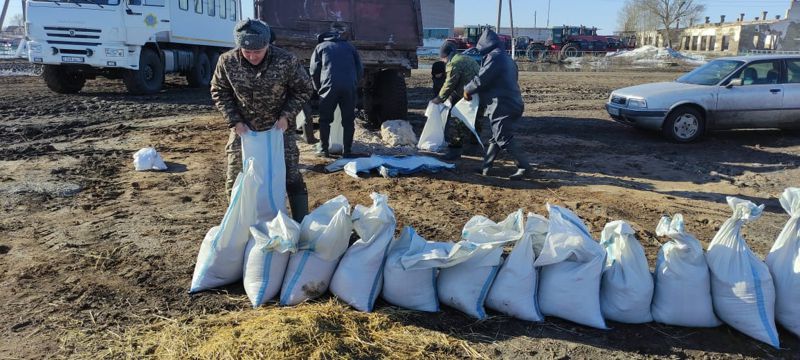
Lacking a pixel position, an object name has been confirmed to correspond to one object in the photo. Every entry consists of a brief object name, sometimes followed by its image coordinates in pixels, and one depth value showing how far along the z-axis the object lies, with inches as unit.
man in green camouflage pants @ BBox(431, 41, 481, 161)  276.9
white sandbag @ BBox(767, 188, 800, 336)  114.0
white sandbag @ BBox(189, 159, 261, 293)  124.0
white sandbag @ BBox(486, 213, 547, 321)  119.6
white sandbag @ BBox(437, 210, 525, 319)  119.7
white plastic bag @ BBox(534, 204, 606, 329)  117.6
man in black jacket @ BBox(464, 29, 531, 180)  235.9
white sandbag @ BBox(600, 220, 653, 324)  117.6
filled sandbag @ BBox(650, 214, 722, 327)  113.8
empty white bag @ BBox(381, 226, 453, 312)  121.2
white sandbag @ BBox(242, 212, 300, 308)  118.2
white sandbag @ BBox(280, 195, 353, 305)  120.2
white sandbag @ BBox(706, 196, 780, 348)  113.0
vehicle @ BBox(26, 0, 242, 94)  452.4
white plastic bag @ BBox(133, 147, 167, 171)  243.4
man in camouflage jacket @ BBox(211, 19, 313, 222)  139.0
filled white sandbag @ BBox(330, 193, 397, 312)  121.0
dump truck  314.0
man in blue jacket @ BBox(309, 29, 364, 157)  252.8
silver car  333.7
